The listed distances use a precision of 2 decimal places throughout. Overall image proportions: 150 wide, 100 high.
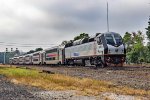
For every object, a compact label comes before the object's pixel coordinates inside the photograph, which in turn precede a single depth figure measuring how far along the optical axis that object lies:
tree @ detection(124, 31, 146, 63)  46.61
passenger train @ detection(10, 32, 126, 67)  19.36
